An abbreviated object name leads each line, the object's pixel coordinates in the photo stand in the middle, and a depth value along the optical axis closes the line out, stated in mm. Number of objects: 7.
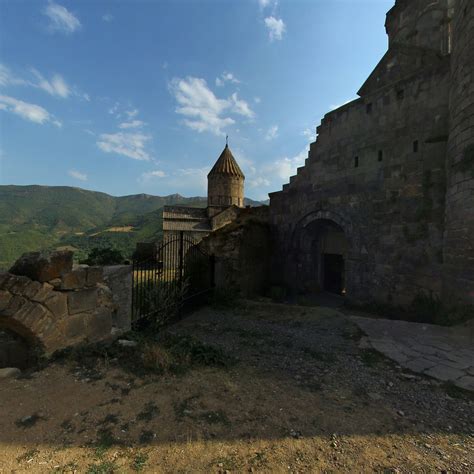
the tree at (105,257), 12703
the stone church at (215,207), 23531
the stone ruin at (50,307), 3262
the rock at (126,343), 4149
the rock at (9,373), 3173
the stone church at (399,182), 6375
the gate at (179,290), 5832
